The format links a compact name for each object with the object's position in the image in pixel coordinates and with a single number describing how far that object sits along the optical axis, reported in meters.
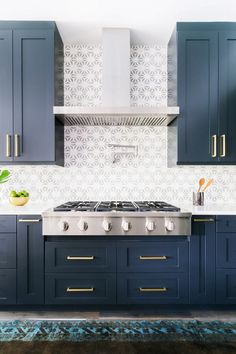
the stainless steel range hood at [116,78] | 2.41
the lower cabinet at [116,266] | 2.10
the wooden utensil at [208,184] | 2.65
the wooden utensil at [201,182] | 2.66
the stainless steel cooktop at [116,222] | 2.04
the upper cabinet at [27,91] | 2.34
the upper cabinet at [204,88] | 2.37
